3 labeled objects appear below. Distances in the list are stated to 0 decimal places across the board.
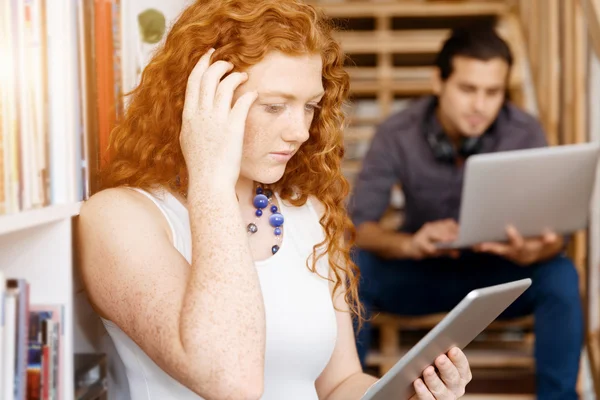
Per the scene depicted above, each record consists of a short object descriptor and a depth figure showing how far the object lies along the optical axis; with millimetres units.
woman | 1604
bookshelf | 1527
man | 2664
